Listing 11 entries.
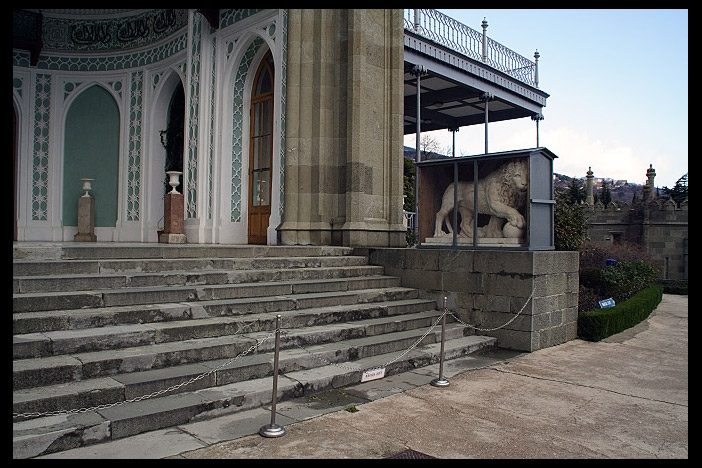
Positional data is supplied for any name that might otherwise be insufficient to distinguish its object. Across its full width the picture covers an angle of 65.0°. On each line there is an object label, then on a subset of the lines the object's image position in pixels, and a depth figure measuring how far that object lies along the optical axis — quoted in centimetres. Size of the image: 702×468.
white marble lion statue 776
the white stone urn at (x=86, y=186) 1273
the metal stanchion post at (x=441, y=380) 543
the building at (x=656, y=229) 2544
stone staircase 396
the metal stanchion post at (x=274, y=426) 391
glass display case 772
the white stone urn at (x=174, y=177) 1069
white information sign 534
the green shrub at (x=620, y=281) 1191
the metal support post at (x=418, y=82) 1419
